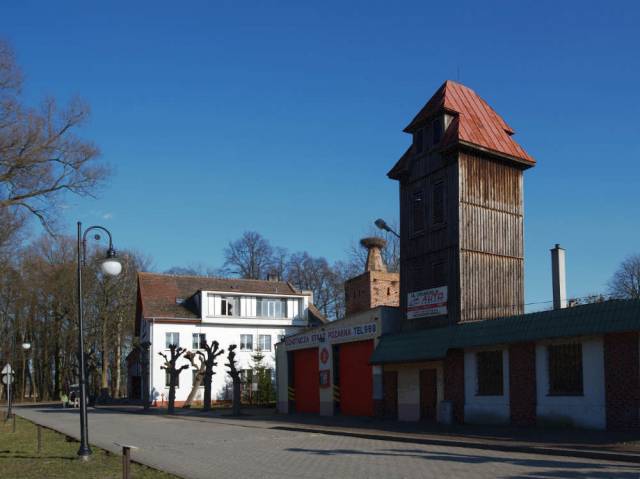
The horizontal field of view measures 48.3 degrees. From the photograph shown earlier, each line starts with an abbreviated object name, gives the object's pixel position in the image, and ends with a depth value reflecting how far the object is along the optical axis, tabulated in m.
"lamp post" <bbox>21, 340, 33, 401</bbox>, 67.84
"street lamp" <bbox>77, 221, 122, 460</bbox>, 16.17
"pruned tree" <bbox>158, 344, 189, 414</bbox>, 40.75
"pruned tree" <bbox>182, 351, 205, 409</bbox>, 45.00
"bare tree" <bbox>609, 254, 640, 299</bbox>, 56.50
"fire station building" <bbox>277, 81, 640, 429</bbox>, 19.39
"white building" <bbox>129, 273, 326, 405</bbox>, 54.16
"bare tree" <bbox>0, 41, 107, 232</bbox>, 27.59
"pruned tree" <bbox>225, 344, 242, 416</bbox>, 35.58
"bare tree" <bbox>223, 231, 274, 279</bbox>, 73.88
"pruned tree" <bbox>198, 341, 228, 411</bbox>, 40.19
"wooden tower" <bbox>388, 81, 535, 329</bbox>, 25.86
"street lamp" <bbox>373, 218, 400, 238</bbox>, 30.07
